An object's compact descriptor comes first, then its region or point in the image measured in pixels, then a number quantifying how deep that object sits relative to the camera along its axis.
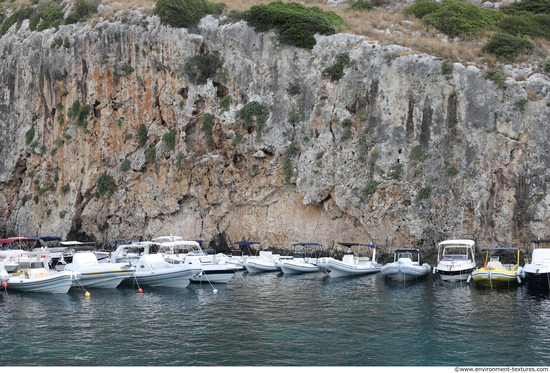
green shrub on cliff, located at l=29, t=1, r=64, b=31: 60.94
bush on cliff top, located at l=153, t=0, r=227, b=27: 51.94
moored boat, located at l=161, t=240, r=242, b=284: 32.91
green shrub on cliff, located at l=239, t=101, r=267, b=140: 48.12
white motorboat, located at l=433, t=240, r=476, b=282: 32.66
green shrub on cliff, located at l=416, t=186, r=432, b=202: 39.38
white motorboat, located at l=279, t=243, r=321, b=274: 39.28
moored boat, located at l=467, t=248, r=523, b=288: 30.23
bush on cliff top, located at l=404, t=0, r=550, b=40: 50.81
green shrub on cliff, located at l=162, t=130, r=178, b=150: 51.47
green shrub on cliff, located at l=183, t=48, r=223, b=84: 50.72
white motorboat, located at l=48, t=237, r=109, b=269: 41.38
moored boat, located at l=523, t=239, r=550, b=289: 28.53
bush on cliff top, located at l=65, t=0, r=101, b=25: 58.97
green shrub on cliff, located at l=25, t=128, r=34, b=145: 59.38
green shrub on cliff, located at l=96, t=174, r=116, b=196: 53.38
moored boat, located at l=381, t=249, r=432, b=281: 33.97
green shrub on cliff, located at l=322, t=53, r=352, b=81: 45.41
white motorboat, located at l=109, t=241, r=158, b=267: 38.19
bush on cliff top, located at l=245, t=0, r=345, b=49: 48.38
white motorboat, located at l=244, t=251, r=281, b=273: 40.47
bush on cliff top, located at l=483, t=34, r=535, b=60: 43.06
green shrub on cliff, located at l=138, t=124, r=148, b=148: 52.66
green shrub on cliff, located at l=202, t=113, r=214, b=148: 49.94
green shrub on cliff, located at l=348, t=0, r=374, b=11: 63.19
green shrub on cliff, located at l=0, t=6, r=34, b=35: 66.12
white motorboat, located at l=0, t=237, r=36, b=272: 34.45
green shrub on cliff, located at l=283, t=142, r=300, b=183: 46.62
